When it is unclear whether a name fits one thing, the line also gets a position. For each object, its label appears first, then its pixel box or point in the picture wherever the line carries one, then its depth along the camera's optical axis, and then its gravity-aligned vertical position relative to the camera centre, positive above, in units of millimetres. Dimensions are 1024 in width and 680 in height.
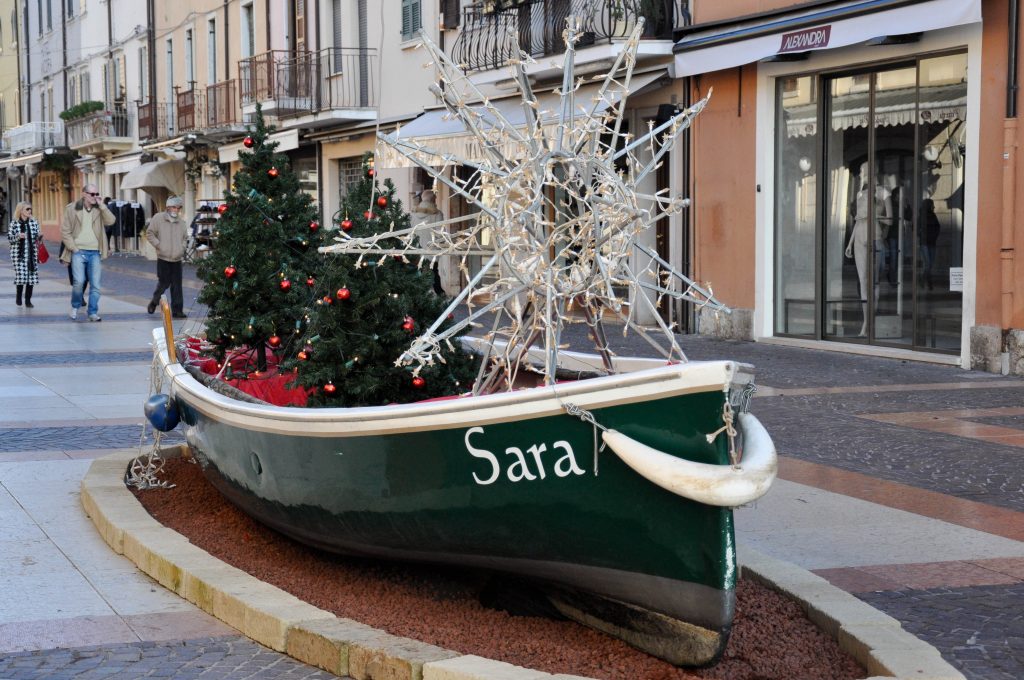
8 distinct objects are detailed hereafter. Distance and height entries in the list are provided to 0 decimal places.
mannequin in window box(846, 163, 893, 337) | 15992 +150
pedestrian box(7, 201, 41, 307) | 22875 -8
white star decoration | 5352 +69
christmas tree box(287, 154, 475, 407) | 6250 -399
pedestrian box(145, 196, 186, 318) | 20906 -28
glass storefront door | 14977 +357
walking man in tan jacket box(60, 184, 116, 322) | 20094 -2
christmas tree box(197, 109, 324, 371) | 8008 -99
